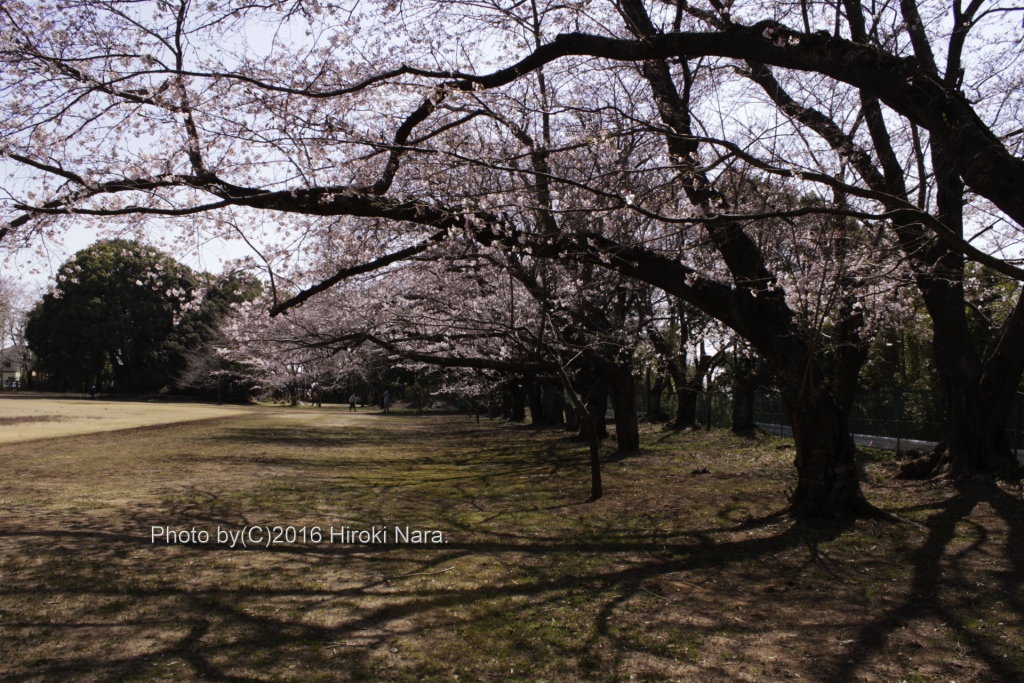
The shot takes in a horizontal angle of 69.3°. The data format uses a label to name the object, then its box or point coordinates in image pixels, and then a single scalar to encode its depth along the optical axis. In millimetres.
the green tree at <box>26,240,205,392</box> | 49500
